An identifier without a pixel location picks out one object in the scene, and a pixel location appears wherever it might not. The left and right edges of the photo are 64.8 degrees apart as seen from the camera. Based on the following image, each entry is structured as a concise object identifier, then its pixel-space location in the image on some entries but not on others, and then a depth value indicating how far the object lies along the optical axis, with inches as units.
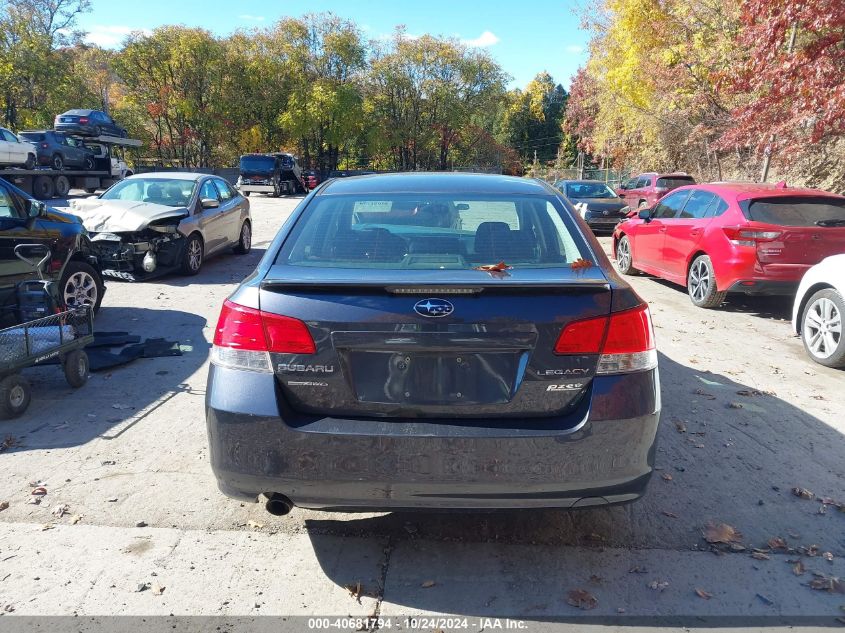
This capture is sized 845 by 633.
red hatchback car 311.3
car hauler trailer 919.7
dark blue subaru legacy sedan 105.2
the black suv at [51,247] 240.8
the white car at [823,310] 243.0
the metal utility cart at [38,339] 190.5
